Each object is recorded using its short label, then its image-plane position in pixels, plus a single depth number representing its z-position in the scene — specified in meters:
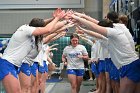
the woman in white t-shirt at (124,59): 5.08
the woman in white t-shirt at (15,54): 5.47
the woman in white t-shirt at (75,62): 9.35
